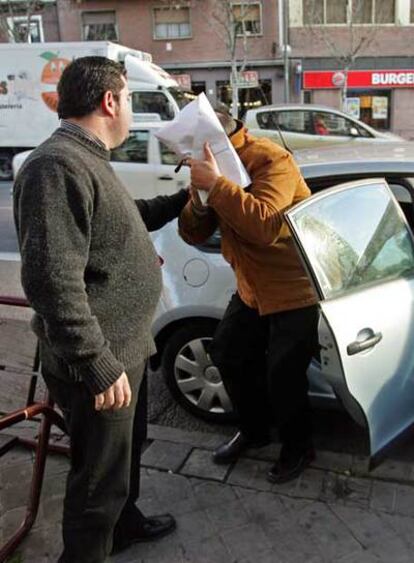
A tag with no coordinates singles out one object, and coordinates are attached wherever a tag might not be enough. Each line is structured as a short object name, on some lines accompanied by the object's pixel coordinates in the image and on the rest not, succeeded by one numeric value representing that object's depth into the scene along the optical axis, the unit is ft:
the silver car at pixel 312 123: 39.83
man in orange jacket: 7.61
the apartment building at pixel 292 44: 84.74
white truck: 53.47
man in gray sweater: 5.68
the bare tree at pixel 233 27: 82.28
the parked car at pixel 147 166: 27.32
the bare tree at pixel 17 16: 80.59
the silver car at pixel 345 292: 7.76
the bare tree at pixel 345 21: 84.64
